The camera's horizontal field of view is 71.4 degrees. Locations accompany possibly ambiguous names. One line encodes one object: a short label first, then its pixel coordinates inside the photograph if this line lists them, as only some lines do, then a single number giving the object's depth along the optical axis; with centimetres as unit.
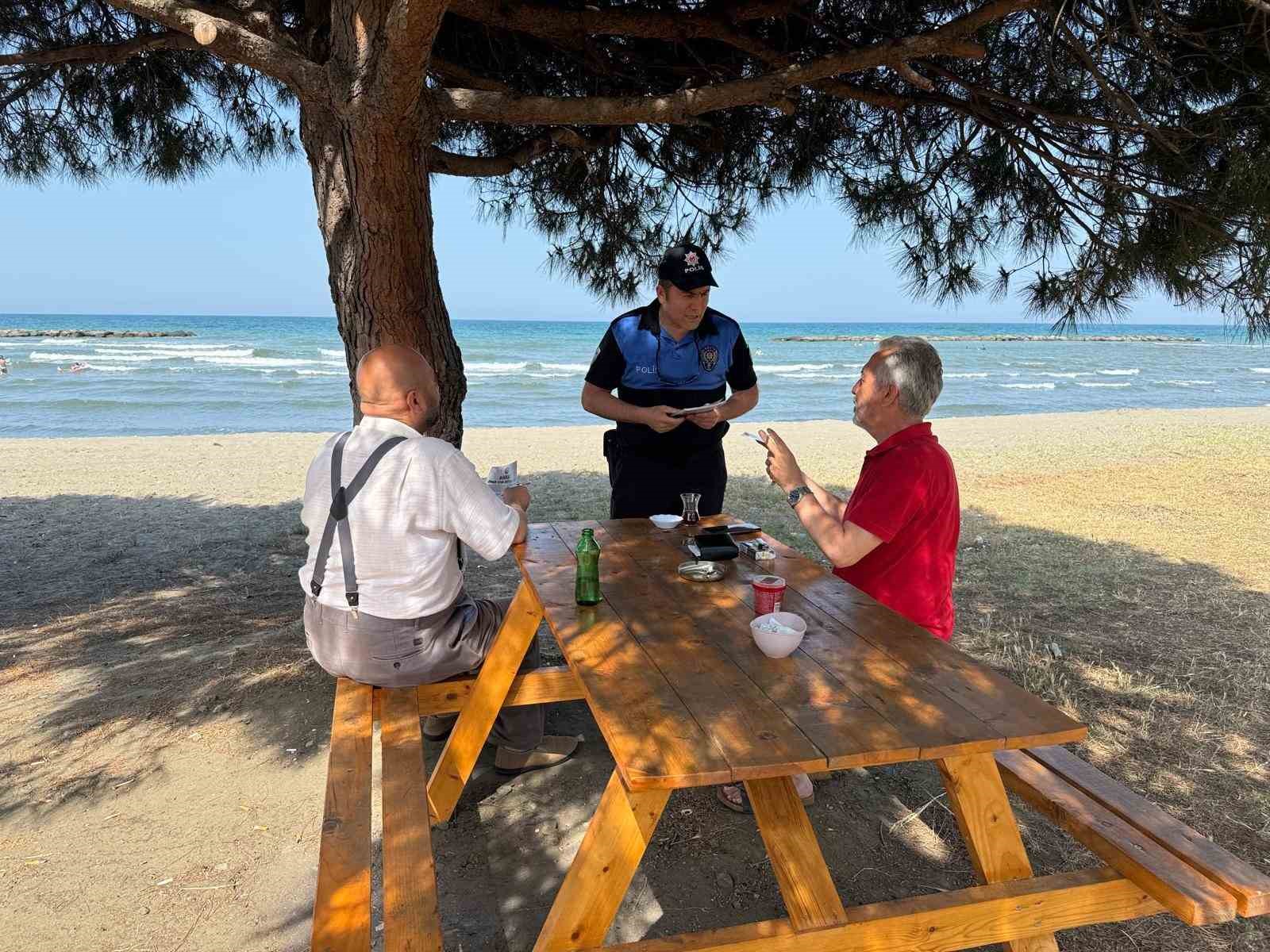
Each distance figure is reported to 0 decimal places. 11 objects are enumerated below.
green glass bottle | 221
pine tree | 305
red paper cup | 204
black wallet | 258
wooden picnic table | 150
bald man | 227
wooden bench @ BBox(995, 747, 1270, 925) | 159
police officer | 350
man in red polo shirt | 227
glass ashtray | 242
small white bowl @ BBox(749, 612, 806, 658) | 183
